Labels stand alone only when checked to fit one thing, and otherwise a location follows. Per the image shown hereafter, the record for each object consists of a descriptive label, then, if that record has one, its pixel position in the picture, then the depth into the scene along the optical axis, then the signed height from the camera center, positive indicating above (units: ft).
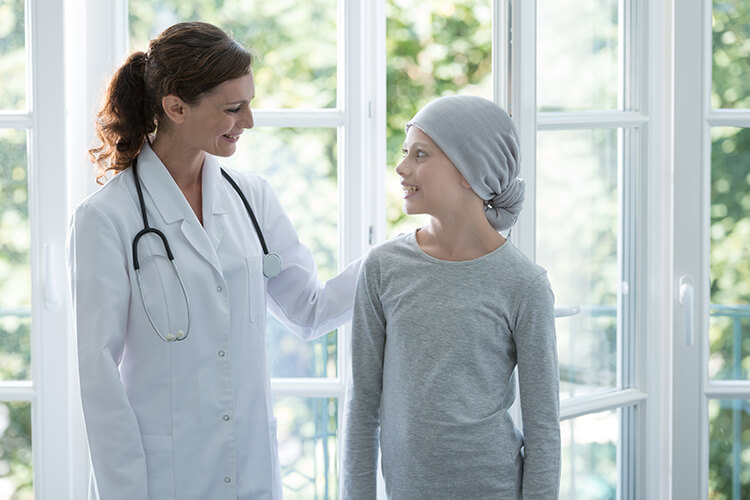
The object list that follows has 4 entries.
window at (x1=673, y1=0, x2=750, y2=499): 11.73 -0.30
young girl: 10.14 -0.76
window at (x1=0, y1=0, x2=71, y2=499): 11.73 -0.32
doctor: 10.36 -0.54
